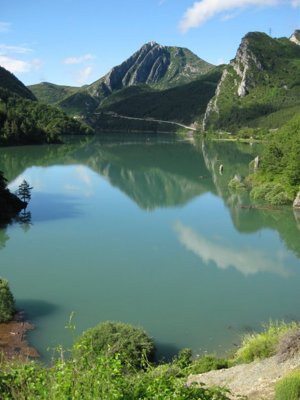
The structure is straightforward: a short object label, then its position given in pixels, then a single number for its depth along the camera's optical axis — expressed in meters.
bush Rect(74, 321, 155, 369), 18.66
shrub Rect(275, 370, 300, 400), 11.54
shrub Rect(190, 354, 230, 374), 17.06
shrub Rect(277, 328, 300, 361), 15.29
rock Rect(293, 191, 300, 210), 51.33
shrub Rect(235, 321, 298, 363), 17.36
